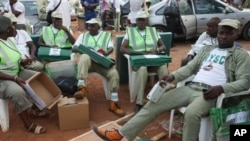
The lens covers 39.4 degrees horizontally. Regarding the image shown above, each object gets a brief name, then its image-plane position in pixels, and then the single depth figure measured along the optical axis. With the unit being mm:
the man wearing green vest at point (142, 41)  5277
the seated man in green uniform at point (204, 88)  3424
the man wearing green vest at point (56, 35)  5596
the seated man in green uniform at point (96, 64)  4914
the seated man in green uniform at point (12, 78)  4199
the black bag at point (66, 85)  5020
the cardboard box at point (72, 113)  4363
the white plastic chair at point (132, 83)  5175
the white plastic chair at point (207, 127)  3465
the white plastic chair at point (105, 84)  5212
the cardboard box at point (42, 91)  4348
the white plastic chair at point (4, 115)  4324
